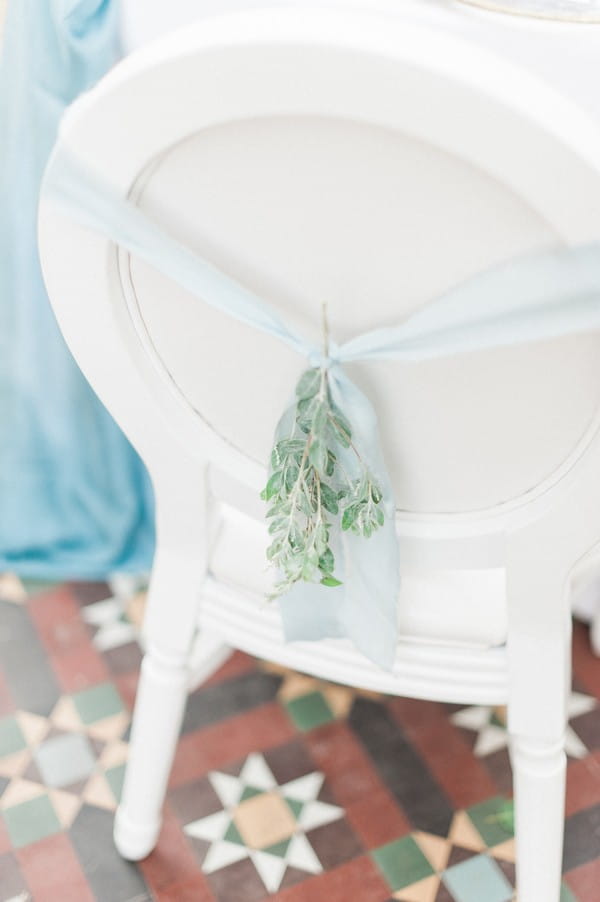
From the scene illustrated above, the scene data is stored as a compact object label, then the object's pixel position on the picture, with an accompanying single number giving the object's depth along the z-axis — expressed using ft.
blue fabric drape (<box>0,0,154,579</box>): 4.28
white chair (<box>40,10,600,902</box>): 2.05
